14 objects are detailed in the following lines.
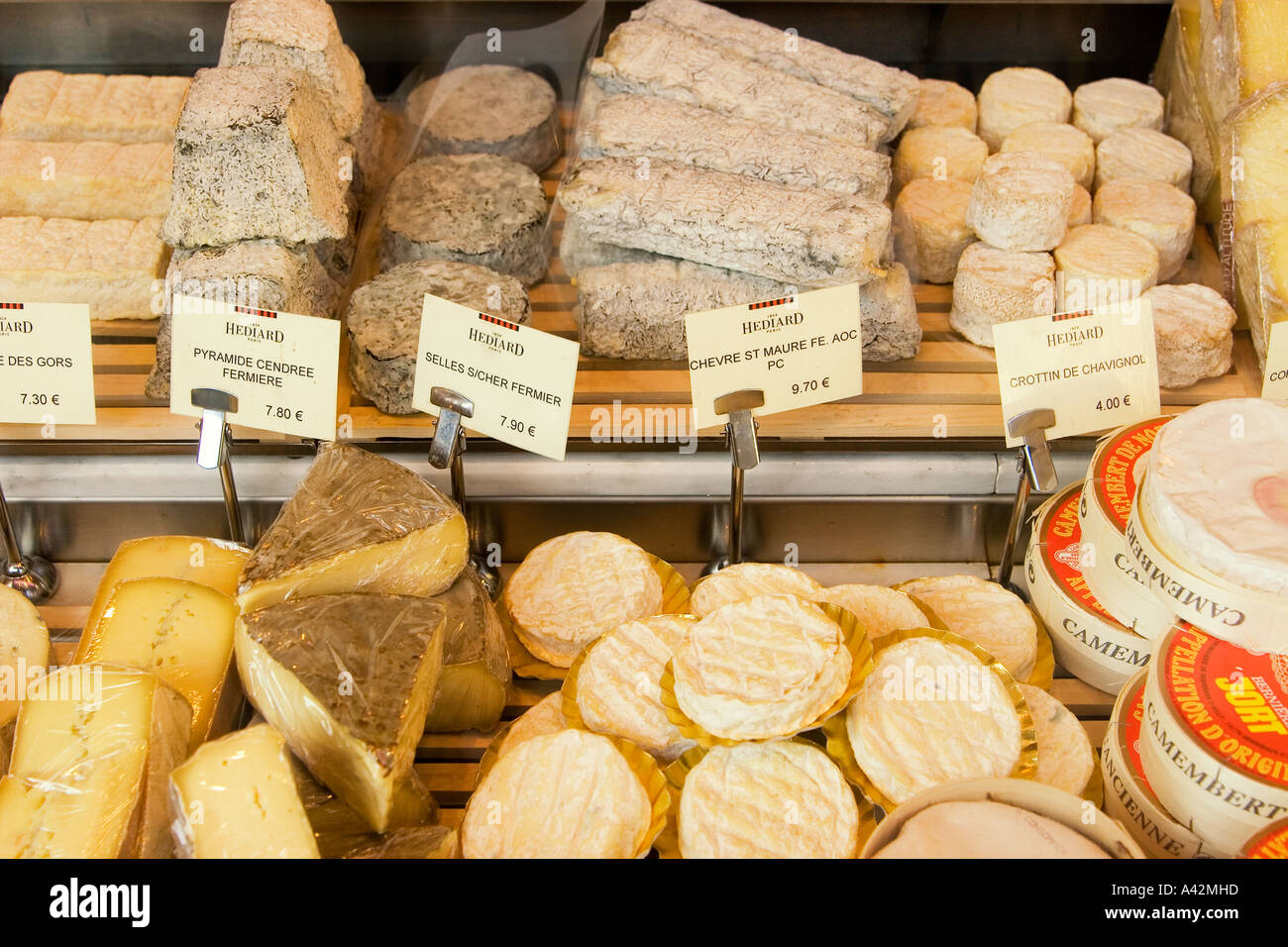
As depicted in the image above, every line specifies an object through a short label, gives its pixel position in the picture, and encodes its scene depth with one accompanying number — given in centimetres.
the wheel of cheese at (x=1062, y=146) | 58
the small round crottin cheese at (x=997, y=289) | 51
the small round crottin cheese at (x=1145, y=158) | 58
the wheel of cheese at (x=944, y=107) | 62
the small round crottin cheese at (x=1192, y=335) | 48
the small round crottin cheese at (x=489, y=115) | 61
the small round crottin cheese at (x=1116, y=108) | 61
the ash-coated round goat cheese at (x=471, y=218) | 54
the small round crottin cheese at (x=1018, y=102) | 62
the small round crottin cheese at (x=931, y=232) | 55
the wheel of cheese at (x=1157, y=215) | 54
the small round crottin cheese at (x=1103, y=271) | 52
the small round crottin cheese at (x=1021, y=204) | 52
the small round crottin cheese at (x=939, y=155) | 59
